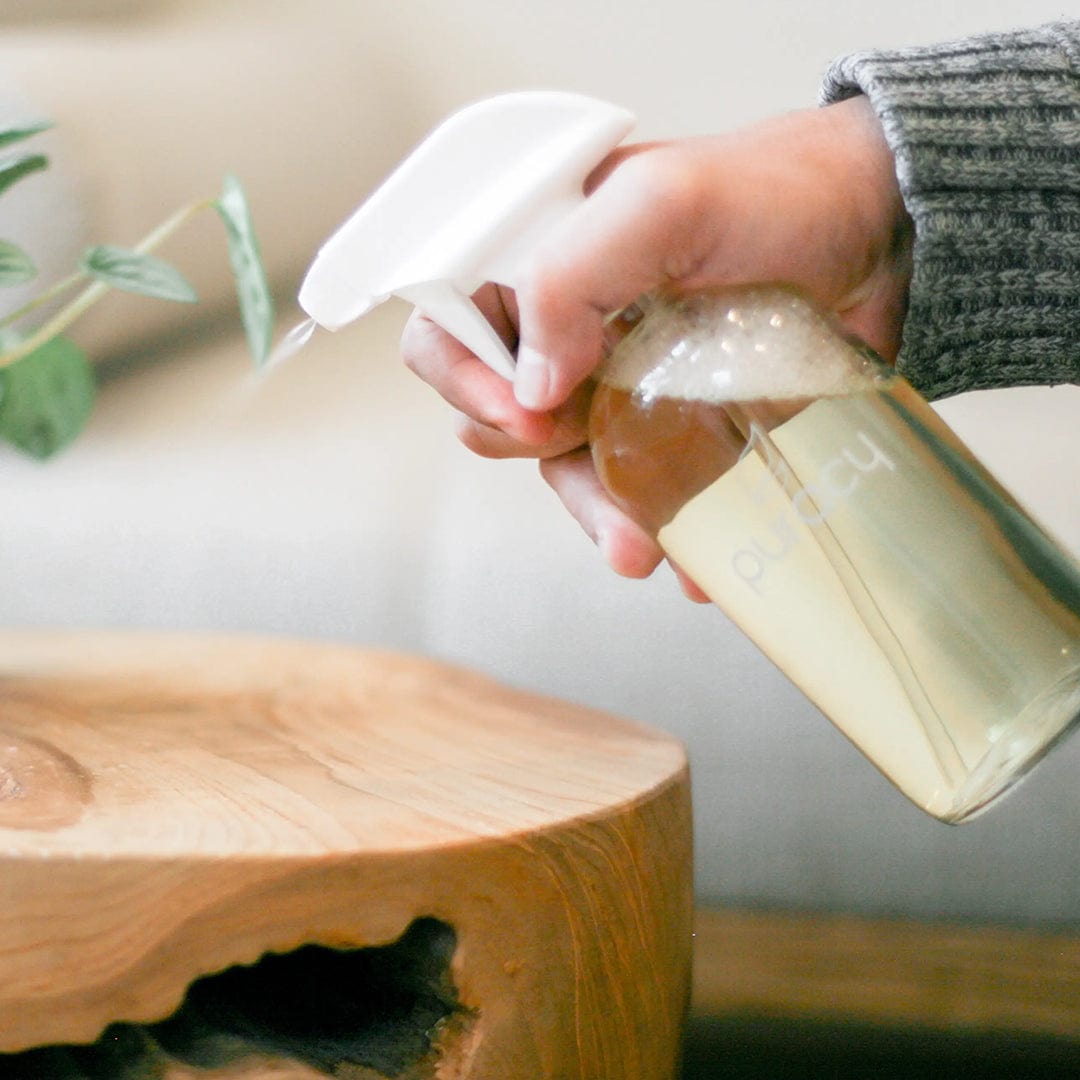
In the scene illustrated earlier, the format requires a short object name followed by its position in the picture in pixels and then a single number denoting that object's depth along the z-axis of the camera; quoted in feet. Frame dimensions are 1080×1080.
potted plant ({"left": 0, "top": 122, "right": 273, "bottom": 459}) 2.60
